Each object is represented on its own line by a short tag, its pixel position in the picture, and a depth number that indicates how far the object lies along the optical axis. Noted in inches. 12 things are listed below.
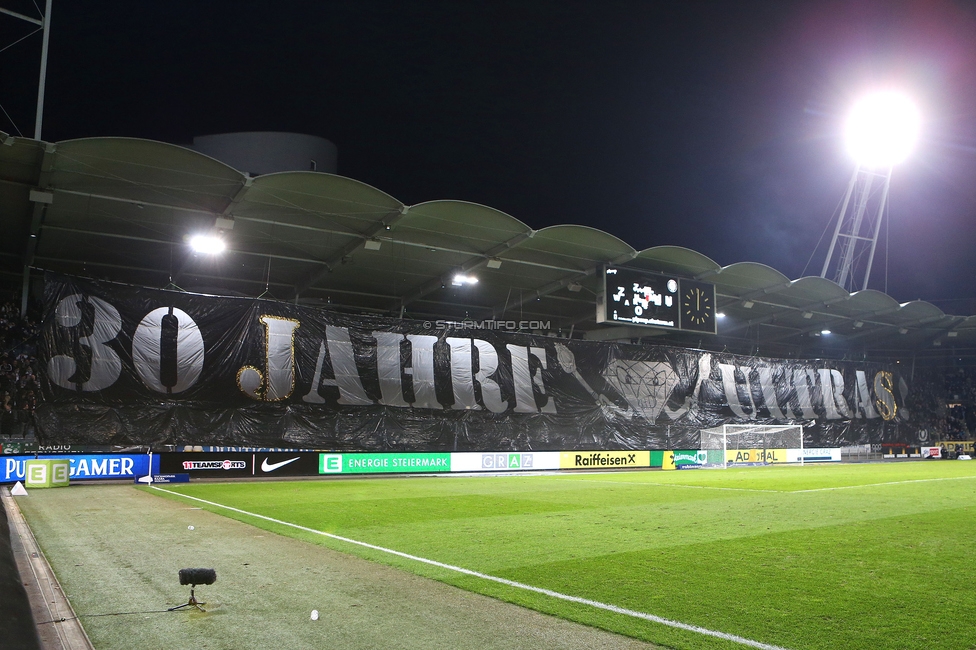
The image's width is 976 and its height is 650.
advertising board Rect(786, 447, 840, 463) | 1464.1
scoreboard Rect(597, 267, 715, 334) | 1054.4
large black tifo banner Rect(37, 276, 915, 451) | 834.2
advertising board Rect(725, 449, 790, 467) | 1342.3
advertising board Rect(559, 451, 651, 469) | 1169.4
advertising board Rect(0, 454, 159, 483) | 791.7
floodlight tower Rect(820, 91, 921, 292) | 1665.8
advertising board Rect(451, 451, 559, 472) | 1064.8
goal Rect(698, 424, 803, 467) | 1323.8
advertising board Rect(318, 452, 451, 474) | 959.6
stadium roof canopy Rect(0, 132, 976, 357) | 747.4
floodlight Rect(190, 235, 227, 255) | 860.2
